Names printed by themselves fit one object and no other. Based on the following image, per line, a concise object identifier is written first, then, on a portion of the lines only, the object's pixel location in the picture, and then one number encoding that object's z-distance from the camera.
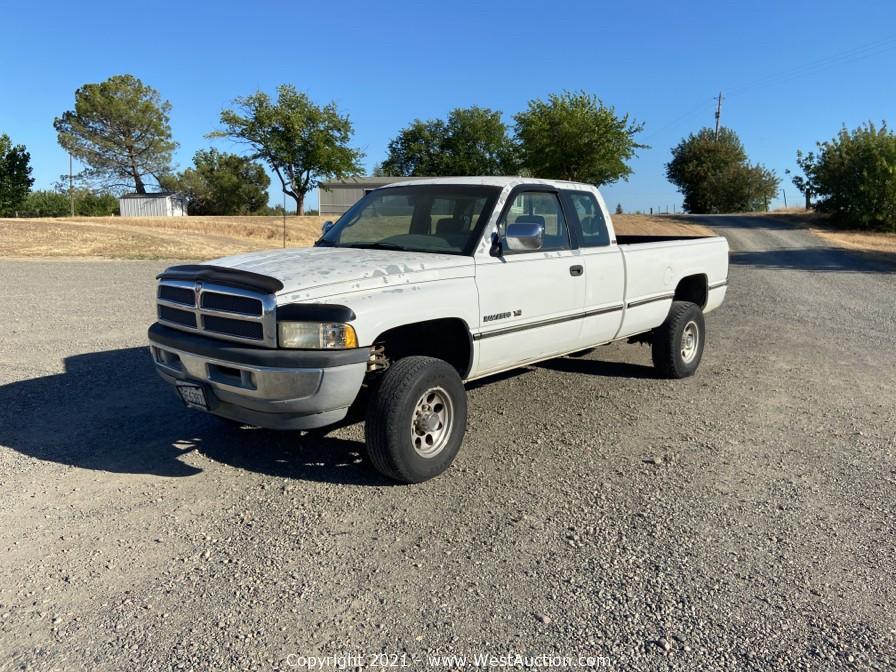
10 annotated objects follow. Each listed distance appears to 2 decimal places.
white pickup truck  3.89
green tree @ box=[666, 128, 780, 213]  65.00
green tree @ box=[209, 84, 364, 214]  33.78
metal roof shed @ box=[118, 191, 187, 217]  58.78
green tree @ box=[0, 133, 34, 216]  52.22
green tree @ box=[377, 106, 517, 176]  74.19
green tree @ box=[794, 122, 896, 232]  34.22
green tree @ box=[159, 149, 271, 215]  65.25
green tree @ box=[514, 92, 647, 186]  38.28
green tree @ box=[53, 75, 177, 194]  67.94
